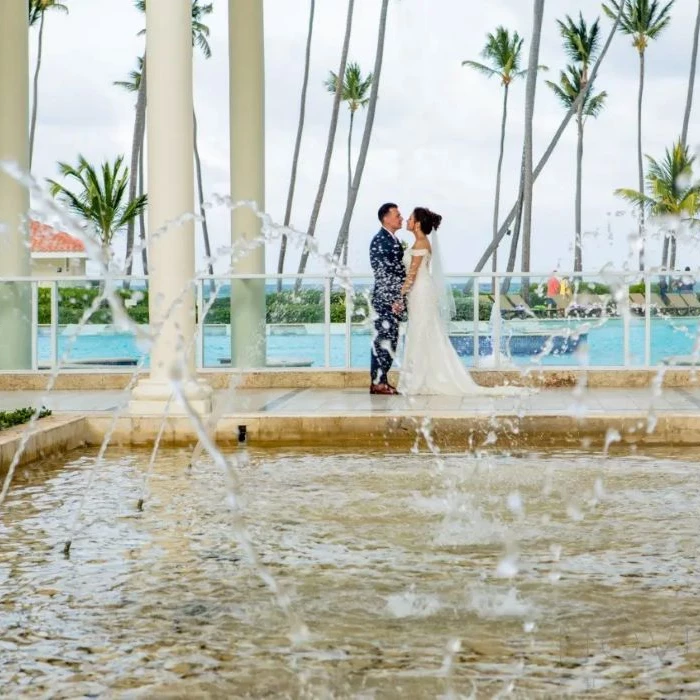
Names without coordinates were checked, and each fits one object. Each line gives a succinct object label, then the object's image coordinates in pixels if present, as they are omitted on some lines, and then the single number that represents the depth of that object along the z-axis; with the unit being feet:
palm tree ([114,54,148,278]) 166.30
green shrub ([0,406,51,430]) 34.17
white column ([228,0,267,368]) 53.21
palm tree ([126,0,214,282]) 168.86
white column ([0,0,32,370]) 51.67
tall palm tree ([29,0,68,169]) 180.86
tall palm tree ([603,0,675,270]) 208.13
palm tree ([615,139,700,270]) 184.91
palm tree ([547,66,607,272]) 213.66
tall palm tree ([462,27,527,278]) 220.43
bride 45.78
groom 46.19
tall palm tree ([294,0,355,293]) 138.41
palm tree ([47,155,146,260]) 167.22
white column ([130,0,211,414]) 37.99
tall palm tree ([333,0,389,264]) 122.31
